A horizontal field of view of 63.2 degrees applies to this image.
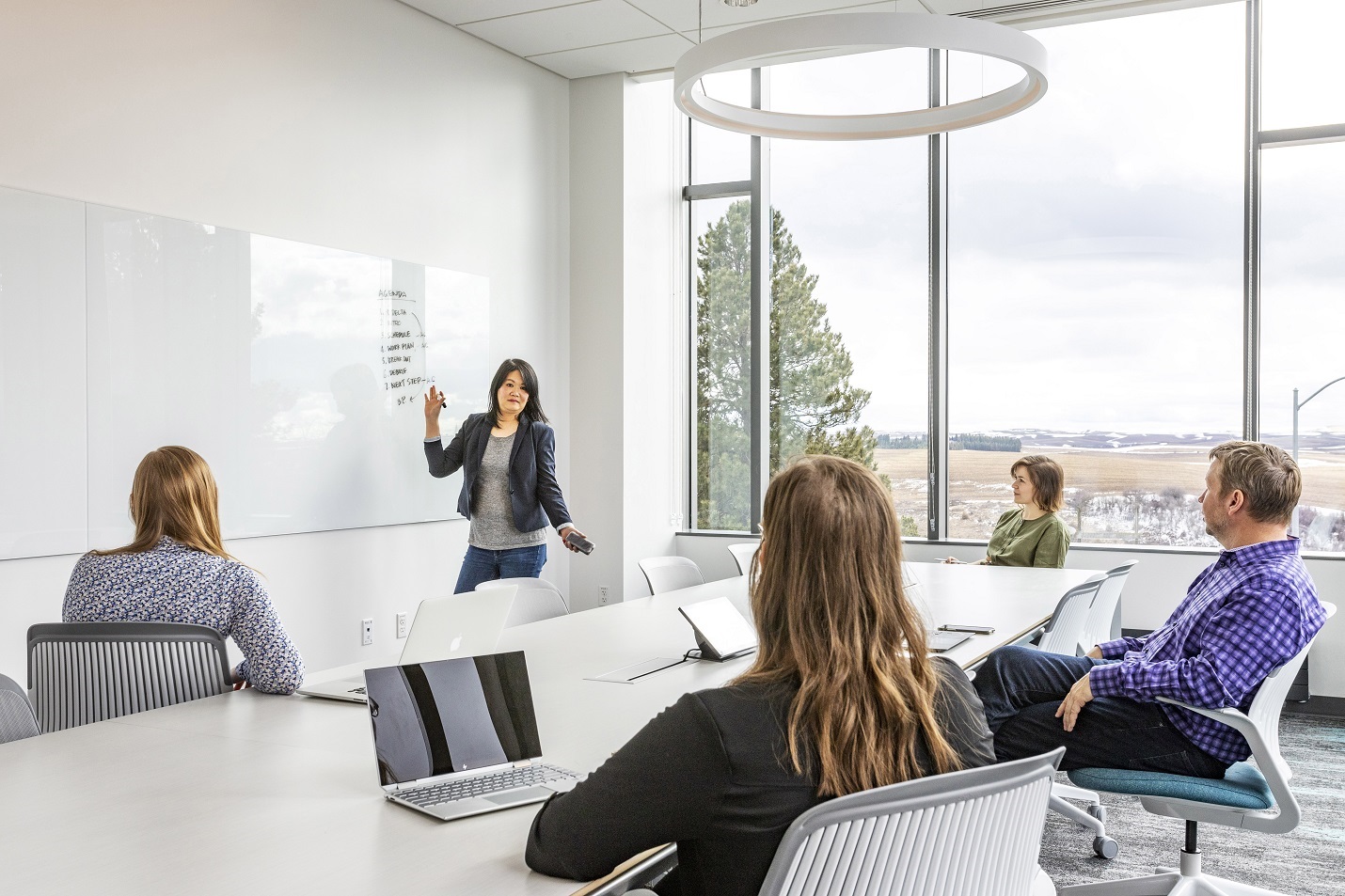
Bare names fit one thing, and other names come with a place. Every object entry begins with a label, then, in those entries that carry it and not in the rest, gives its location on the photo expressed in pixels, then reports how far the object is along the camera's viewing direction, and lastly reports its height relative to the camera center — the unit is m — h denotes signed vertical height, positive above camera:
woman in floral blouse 2.55 -0.35
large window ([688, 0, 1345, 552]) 5.62 +0.85
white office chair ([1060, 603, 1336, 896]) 2.57 -0.88
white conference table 1.43 -0.58
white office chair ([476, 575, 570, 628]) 3.62 -0.58
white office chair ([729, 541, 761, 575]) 4.88 -0.56
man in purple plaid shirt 2.60 -0.59
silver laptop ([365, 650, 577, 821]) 1.75 -0.51
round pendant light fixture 3.09 +1.12
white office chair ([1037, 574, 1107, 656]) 3.42 -0.62
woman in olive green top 4.76 -0.41
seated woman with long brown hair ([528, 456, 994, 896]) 1.38 -0.39
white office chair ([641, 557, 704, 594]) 4.36 -0.59
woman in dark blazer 4.98 -0.26
